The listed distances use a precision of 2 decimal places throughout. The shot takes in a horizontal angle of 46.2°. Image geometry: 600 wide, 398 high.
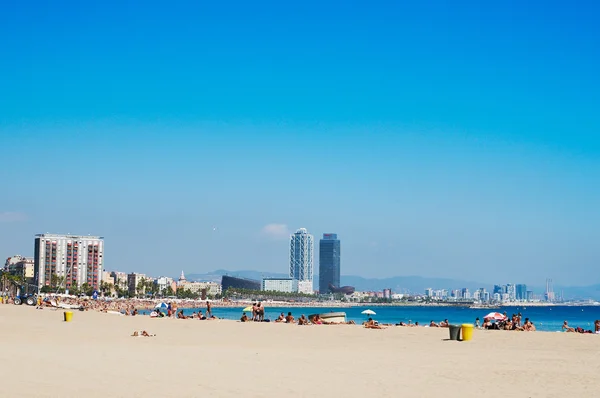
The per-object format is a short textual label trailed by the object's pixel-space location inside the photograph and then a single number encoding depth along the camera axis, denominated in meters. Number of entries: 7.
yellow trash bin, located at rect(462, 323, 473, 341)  27.97
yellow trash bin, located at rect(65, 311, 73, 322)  40.16
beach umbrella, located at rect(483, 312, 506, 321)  39.47
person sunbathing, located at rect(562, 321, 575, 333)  39.53
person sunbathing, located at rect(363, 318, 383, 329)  35.88
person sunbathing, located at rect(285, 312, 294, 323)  42.59
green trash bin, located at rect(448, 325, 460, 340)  28.27
